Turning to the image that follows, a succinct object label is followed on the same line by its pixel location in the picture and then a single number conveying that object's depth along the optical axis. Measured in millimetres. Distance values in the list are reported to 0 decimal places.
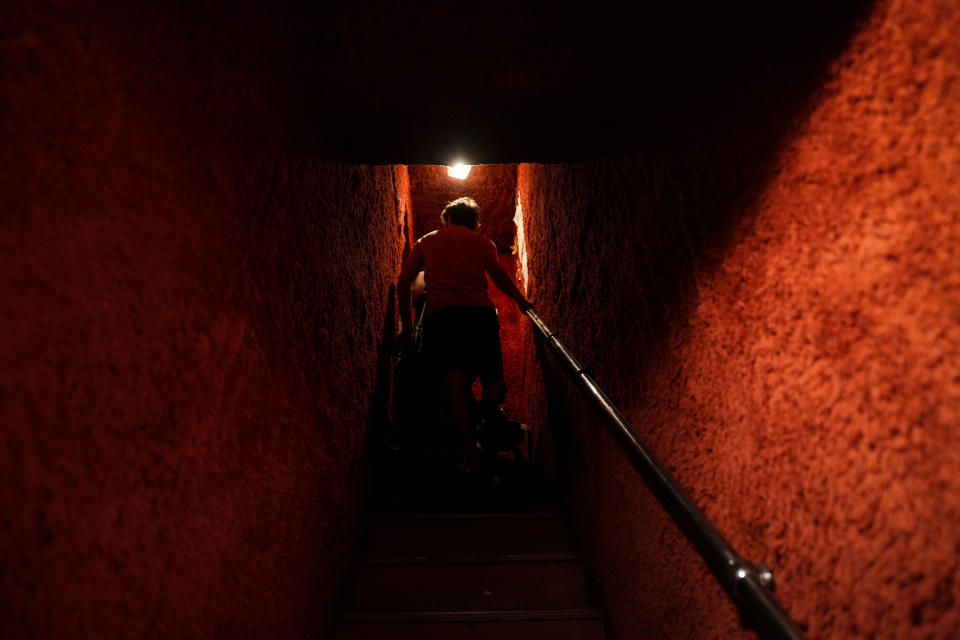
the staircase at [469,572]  1608
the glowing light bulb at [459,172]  4246
